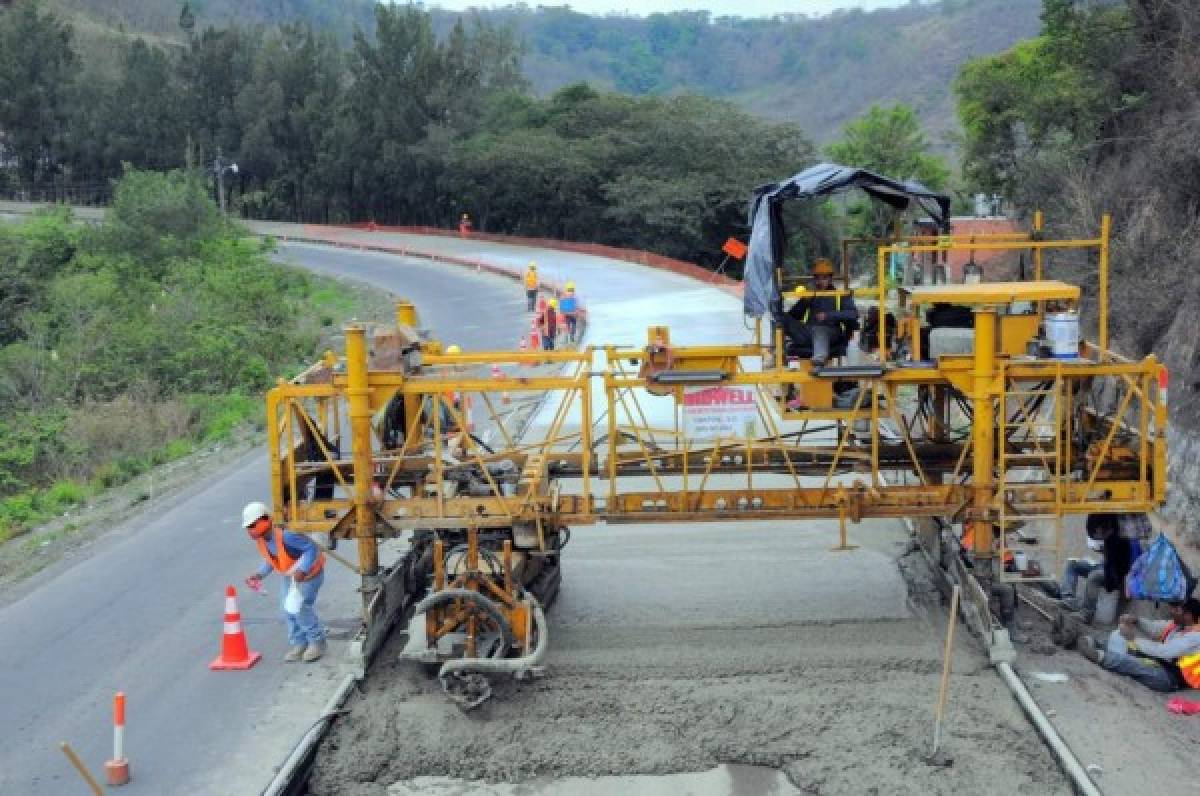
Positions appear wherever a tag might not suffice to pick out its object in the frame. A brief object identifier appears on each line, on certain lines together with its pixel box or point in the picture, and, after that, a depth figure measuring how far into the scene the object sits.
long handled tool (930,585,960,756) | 9.57
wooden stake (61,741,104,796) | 8.34
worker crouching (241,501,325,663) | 11.28
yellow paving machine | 10.73
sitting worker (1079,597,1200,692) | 10.53
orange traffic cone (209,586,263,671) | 11.47
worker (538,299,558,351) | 27.44
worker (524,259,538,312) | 34.44
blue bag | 10.98
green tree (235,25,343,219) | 70.88
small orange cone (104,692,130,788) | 9.34
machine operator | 11.04
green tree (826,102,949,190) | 61.00
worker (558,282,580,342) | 28.95
